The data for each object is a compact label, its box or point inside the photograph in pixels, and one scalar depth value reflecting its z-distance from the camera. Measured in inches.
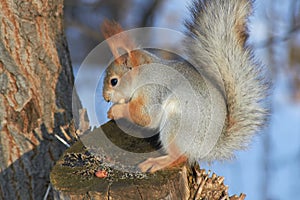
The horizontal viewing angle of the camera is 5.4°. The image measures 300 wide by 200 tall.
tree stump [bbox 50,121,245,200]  189.0
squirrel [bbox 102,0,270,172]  194.2
